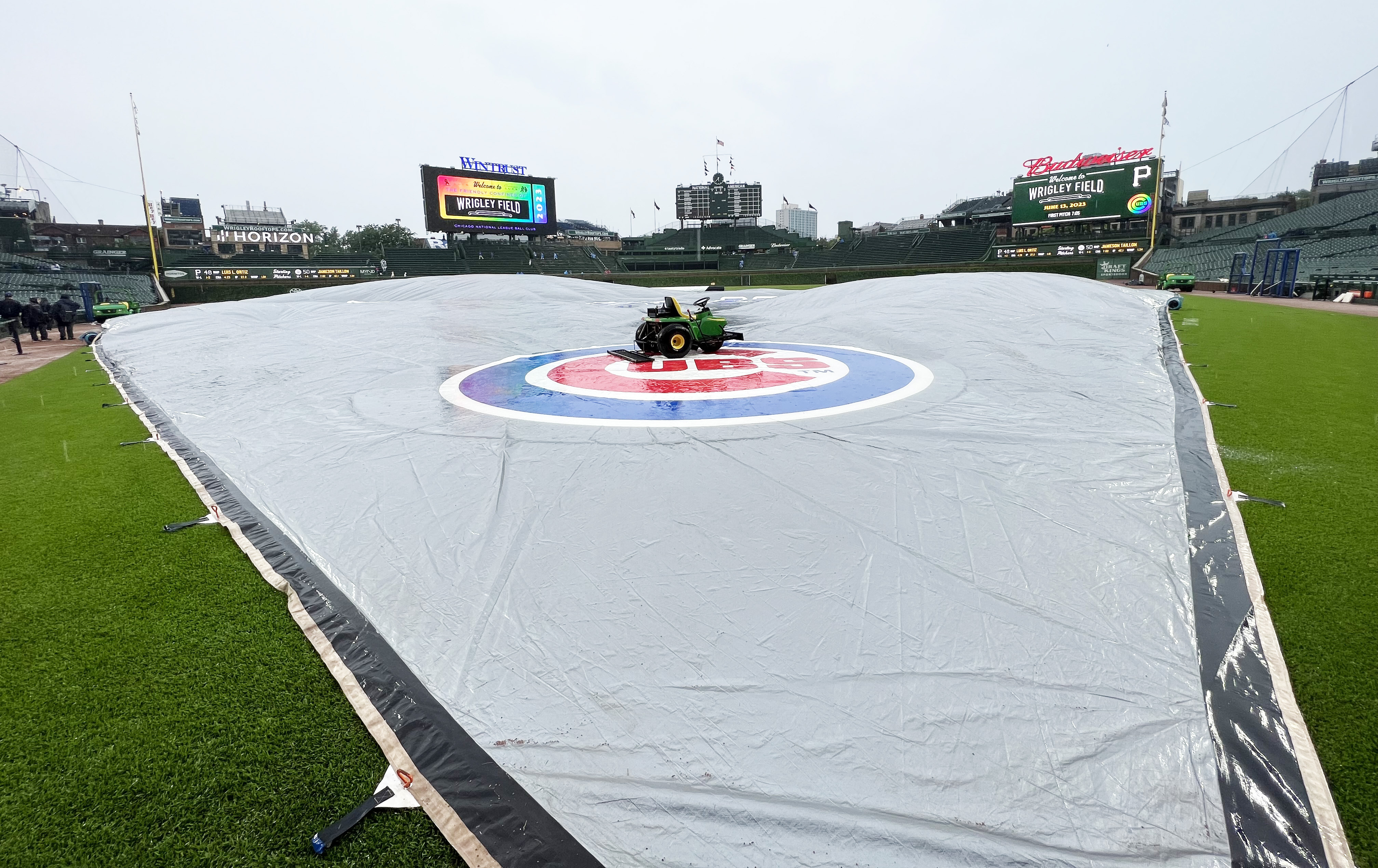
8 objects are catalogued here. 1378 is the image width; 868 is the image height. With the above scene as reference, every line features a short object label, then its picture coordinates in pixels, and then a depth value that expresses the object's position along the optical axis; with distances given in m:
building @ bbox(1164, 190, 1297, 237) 54.91
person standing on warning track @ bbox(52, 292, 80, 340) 16.27
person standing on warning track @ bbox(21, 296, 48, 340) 16.42
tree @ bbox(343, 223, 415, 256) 86.56
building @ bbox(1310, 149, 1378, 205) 51.97
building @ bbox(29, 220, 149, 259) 45.19
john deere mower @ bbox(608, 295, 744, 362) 8.17
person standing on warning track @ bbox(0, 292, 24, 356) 16.19
